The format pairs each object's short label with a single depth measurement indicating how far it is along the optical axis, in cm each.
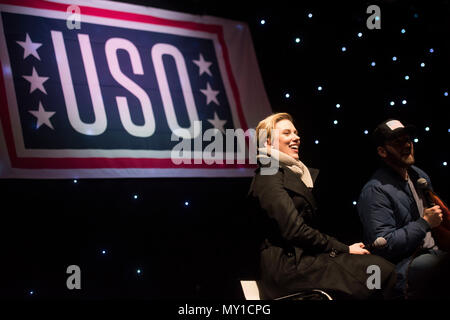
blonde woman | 292
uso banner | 371
